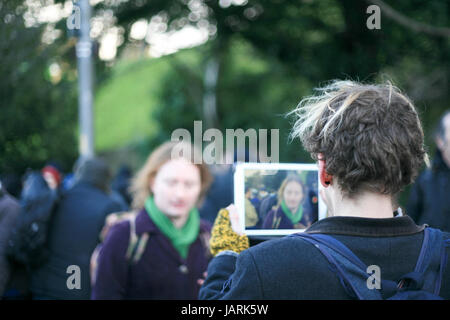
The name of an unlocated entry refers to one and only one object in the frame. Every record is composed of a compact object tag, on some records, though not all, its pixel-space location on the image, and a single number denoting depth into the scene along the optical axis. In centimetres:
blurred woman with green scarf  285
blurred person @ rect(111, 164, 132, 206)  752
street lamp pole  741
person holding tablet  136
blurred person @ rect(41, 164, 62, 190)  629
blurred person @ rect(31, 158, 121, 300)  383
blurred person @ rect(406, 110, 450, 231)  372
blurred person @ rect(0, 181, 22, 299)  366
